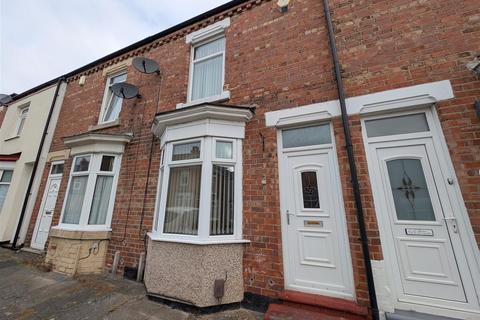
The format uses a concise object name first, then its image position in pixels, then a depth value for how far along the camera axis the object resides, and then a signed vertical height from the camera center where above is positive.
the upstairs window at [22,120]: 9.18 +4.18
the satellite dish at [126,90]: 5.82 +3.44
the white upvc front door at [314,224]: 3.09 -0.17
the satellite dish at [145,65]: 5.49 +3.97
